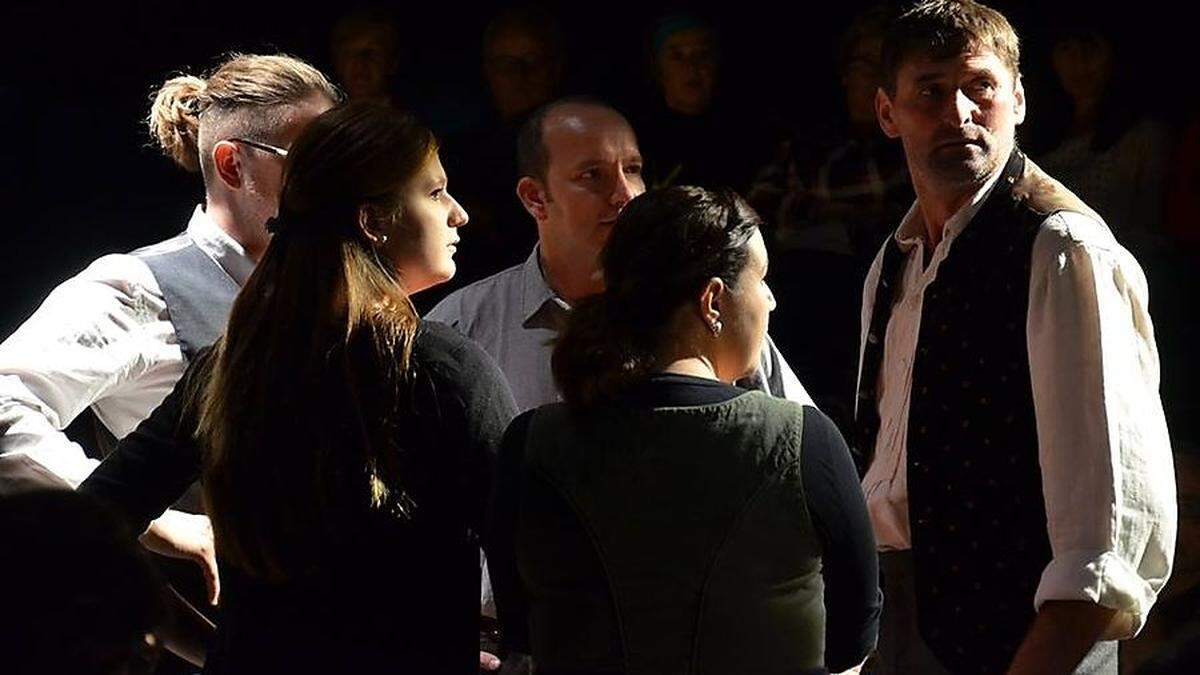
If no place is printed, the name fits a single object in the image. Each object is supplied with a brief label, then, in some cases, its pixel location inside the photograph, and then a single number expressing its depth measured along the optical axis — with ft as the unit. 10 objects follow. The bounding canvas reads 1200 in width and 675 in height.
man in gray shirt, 20.52
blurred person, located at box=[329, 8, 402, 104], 32.55
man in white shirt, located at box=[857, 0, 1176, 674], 16.42
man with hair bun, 17.63
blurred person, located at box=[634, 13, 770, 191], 30.66
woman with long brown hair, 14.57
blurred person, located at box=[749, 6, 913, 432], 30.12
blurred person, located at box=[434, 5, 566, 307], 30.94
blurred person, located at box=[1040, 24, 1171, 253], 30.12
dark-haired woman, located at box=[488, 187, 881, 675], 14.35
